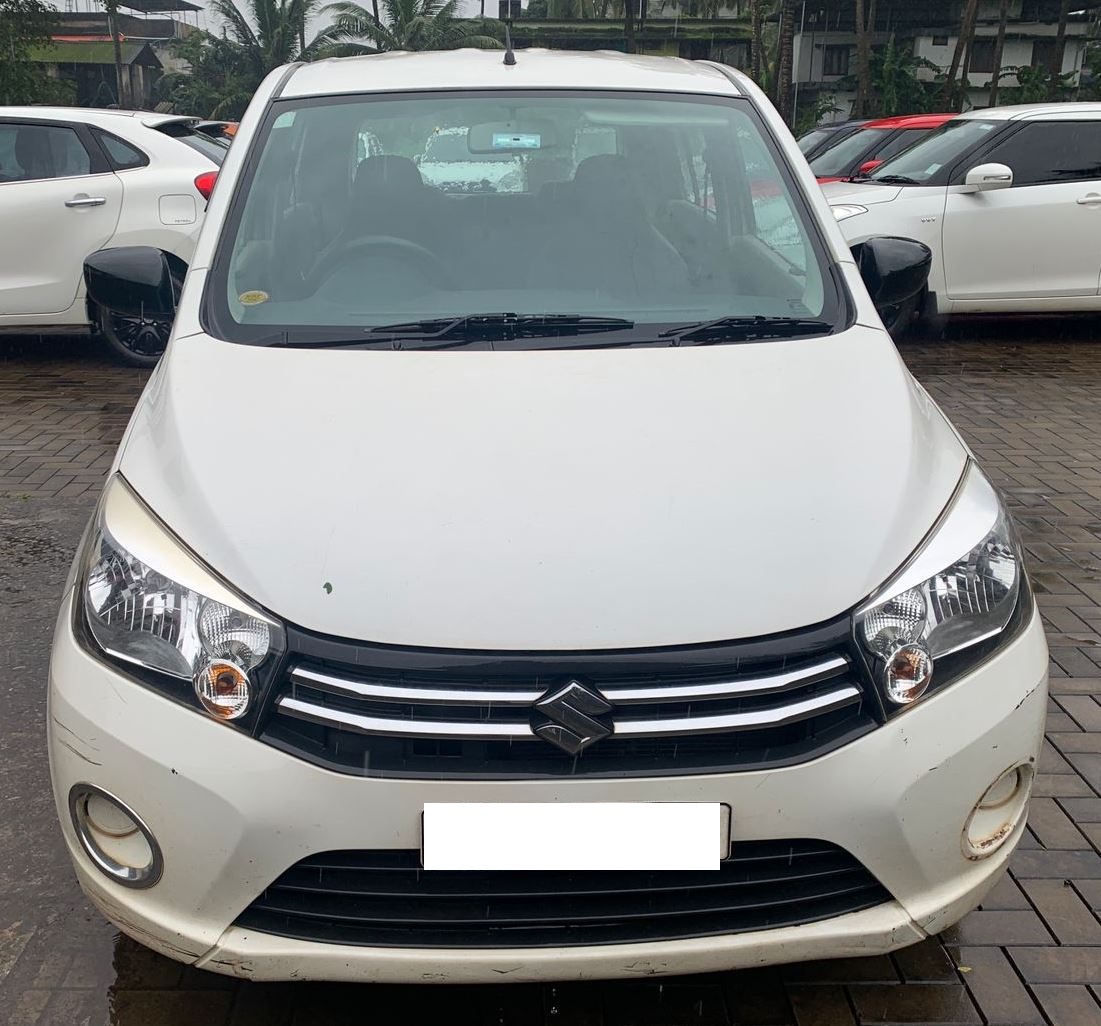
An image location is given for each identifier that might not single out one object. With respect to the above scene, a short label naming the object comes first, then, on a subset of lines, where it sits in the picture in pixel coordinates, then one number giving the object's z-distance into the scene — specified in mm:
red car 11906
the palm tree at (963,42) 32000
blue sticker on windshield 3398
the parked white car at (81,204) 7980
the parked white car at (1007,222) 8844
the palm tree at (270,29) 50781
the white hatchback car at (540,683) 1941
